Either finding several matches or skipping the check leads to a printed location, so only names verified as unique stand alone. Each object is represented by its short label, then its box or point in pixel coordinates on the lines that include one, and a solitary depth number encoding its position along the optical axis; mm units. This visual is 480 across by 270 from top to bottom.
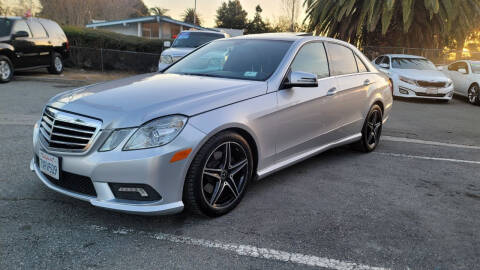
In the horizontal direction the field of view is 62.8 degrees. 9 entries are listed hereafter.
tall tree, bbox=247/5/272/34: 54875
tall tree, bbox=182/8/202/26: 67062
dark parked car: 11085
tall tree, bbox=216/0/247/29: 60594
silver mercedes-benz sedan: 2816
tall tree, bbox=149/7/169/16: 72812
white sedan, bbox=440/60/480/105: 12820
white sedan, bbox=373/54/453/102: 12062
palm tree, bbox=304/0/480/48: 20781
